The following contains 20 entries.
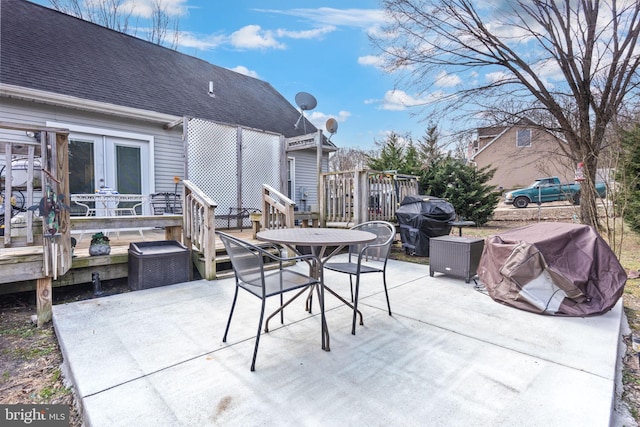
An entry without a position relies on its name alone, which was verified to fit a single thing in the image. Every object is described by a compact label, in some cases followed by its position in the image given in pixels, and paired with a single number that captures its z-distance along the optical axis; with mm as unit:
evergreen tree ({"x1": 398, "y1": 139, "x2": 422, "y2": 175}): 11046
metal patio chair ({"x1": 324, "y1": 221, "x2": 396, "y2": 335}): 2612
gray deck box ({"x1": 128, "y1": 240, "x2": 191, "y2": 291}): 3645
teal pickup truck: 14305
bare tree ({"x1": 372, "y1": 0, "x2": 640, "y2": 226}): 6043
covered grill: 5734
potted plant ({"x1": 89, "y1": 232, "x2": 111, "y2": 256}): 3602
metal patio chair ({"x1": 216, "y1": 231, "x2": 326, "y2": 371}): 2114
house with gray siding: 5516
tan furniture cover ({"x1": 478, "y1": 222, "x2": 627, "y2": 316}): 2891
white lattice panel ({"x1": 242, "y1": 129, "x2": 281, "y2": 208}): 6711
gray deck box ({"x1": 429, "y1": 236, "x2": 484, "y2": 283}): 3984
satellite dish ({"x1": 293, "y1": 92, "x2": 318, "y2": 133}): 8508
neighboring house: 21734
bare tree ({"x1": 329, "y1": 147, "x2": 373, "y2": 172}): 24156
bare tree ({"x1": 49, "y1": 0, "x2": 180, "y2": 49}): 12875
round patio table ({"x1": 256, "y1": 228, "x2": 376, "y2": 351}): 2232
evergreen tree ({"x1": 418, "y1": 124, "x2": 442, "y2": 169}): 9158
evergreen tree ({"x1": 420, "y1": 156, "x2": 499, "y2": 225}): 10398
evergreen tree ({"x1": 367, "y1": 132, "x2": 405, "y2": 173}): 11821
